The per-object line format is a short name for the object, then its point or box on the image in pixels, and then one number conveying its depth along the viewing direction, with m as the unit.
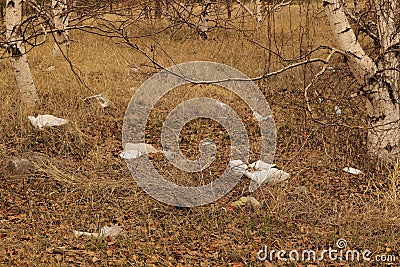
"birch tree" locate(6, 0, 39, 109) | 6.77
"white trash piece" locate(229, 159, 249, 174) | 5.29
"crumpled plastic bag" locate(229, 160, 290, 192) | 4.98
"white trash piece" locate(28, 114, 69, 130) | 6.23
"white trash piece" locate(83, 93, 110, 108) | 7.21
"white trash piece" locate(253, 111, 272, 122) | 6.88
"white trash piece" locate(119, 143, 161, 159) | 5.71
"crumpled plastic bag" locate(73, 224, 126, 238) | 4.18
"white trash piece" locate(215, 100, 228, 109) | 7.29
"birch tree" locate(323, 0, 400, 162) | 5.21
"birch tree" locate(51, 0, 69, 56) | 10.64
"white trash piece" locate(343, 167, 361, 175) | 5.38
